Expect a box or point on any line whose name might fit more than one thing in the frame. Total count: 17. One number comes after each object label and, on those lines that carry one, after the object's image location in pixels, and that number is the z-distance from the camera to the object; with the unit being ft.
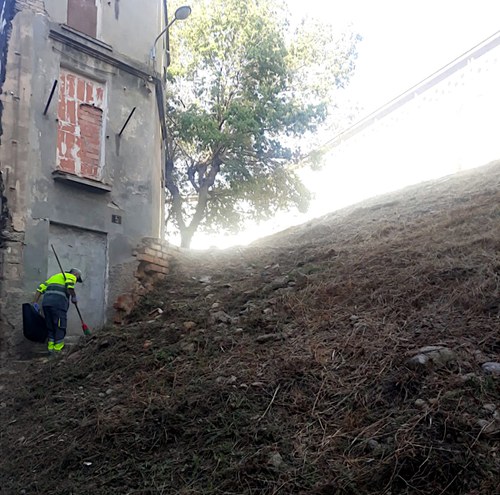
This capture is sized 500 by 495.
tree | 44.62
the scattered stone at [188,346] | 17.89
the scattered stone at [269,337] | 16.93
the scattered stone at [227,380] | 14.21
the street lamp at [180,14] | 30.30
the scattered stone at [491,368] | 11.24
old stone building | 23.67
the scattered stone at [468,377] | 11.12
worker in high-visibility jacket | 22.38
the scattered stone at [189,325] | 20.35
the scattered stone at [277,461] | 10.37
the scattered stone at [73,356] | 20.34
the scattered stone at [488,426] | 9.57
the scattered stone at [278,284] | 22.62
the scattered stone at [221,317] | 20.03
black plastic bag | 22.15
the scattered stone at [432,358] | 12.01
